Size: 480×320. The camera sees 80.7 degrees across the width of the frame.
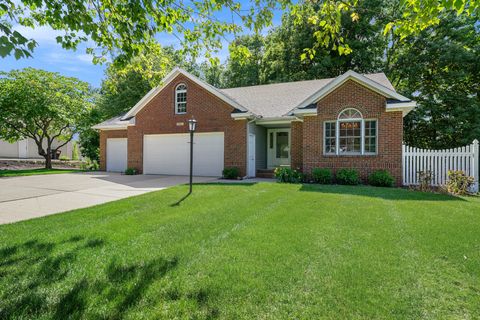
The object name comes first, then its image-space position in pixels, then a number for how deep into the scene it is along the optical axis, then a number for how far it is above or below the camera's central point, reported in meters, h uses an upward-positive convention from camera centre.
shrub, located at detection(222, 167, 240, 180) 13.94 -0.68
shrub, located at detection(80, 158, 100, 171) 21.23 -0.55
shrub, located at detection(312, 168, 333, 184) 12.09 -0.66
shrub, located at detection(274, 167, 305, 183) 12.51 -0.73
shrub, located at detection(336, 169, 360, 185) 11.68 -0.68
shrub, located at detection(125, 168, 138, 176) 16.57 -0.79
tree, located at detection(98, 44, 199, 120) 28.70 +6.50
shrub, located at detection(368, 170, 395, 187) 11.29 -0.75
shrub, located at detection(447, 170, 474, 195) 9.87 -0.78
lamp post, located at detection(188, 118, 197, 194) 9.33 +1.13
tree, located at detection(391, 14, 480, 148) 17.41 +5.20
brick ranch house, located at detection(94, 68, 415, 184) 11.93 +1.61
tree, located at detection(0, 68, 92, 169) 18.86 +3.73
